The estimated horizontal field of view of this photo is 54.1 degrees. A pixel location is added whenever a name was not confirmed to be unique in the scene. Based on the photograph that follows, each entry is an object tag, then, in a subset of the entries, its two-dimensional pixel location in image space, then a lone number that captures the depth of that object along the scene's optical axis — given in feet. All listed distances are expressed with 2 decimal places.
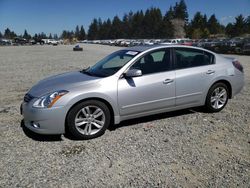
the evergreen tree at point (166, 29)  331.98
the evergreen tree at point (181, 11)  378.94
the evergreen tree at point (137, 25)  378.38
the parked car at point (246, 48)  83.07
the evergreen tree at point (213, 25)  328.29
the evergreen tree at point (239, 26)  248.11
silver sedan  13.17
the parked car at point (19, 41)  266.98
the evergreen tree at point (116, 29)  413.47
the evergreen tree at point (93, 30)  476.95
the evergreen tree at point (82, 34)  515.17
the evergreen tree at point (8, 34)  449.06
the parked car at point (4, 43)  250.10
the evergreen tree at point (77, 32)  529.65
